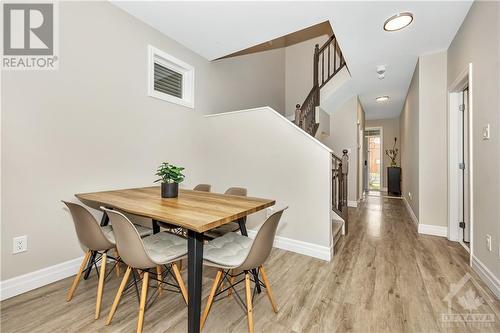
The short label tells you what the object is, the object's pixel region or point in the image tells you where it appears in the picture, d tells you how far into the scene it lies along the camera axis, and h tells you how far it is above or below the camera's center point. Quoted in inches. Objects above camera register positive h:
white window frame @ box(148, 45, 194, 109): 115.7 +53.5
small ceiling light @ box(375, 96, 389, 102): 230.1 +69.7
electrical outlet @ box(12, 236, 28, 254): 75.0 -26.4
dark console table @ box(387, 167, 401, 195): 297.1 -18.0
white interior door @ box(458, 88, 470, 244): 121.4 -2.5
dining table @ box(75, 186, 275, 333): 53.2 -12.1
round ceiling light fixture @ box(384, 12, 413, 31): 101.0 +66.7
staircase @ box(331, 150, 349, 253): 127.3 -17.5
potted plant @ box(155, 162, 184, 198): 81.9 -5.4
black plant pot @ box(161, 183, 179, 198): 81.8 -8.8
